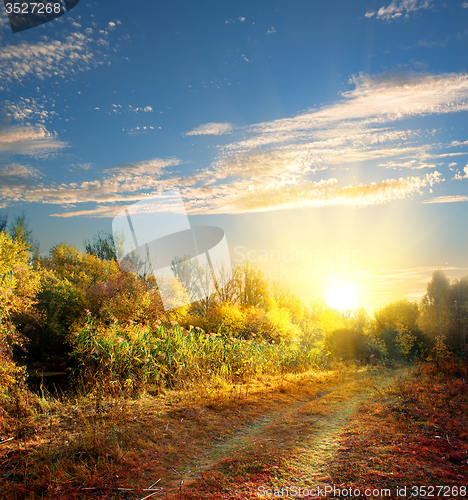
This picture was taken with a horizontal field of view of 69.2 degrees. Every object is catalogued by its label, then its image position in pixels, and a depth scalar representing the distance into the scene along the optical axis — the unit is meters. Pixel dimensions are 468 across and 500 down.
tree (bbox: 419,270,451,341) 23.45
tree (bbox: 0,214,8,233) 27.14
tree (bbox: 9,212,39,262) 27.50
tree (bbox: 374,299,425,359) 28.84
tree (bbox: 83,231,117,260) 39.59
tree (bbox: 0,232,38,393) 6.33
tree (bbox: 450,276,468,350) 21.54
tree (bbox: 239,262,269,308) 28.16
